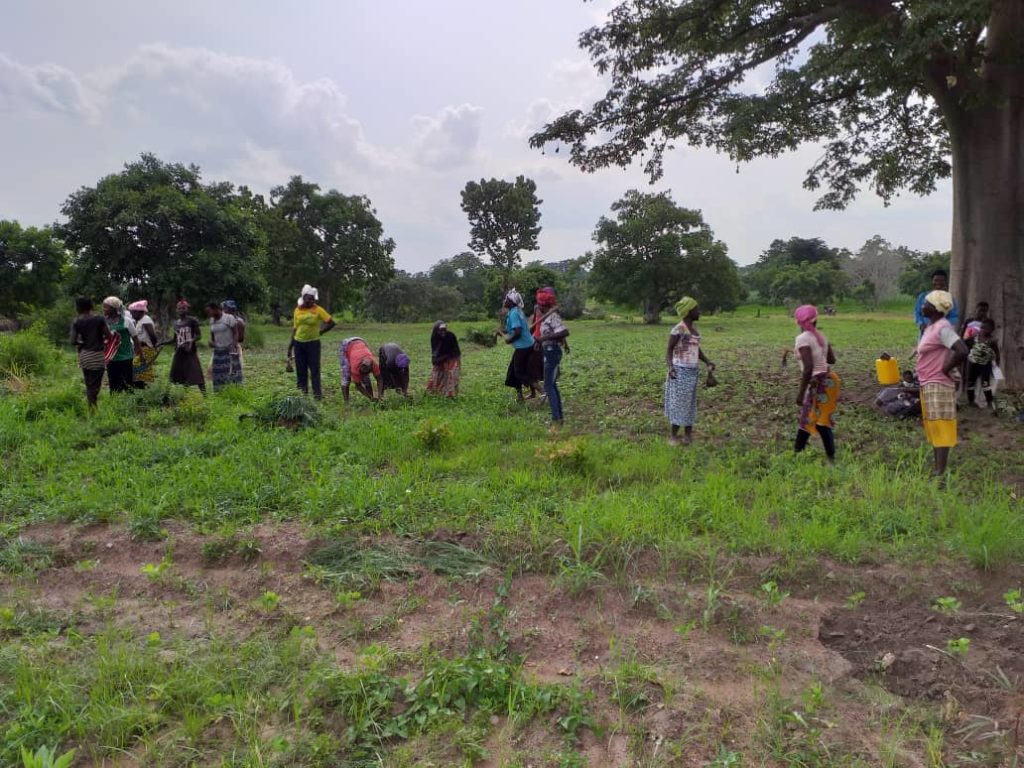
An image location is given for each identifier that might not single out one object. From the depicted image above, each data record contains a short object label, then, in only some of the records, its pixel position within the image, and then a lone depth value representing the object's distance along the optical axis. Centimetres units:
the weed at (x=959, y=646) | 284
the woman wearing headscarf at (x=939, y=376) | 521
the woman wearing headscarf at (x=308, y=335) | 828
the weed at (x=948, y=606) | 319
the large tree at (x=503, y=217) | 4675
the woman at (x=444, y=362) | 872
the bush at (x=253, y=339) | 2130
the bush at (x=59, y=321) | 2096
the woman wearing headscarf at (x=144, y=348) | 856
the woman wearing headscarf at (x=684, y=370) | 639
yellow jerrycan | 792
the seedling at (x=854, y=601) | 338
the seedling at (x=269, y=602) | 331
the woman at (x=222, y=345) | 860
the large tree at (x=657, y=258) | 3250
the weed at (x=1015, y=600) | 313
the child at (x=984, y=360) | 762
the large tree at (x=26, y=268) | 2584
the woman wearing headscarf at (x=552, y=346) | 735
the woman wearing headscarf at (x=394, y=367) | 866
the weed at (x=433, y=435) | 610
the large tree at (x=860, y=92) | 714
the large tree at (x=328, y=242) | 3344
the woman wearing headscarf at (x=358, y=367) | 851
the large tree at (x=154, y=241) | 2139
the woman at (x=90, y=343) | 764
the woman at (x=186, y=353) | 837
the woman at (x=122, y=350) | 785
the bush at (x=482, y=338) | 2144
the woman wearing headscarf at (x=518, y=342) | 814
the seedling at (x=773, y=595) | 336
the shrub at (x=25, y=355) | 1127
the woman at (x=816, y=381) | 568
